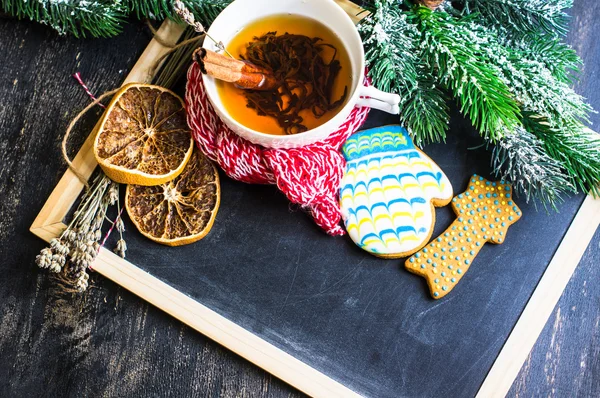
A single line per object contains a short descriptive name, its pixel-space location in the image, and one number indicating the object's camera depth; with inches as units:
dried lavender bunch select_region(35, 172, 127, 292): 21.3
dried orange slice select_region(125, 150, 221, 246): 21.6
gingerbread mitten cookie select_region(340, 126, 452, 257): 21.6
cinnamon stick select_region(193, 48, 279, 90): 19.4
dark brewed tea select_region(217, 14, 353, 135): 20.5
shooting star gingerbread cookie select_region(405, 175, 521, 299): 21.6
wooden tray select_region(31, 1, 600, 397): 21.5
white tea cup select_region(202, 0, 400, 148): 19.6
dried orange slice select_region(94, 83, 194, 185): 20.9
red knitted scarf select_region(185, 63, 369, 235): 20.5
